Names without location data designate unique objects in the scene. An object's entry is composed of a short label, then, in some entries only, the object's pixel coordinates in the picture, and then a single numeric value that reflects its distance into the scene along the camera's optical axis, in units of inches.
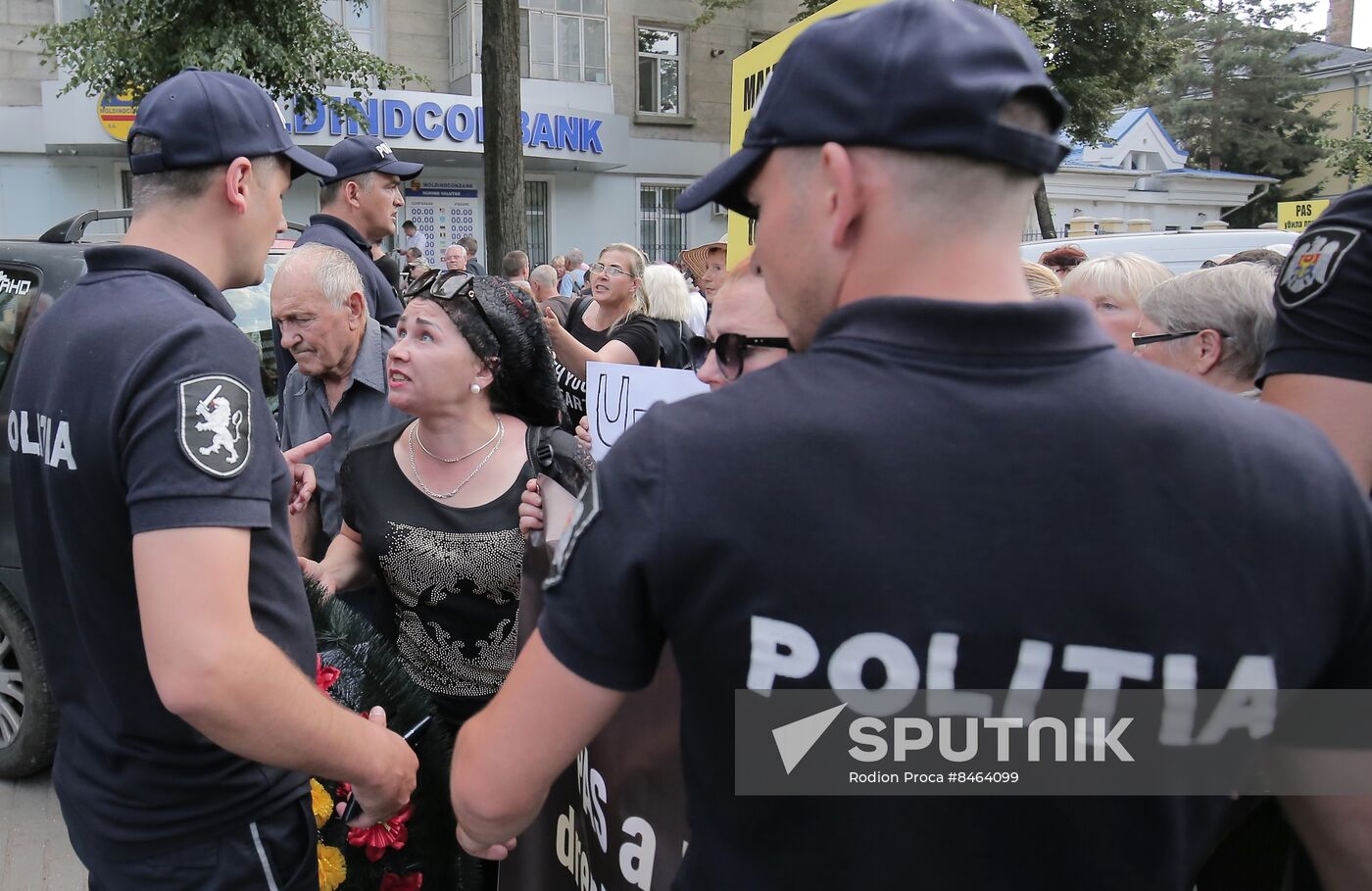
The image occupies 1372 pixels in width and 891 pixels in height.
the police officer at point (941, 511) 38.2
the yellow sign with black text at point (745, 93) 127.1
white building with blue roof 1239.5
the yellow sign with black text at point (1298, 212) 594.9
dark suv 152.5
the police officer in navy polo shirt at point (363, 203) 175.8
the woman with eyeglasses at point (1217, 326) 106.4
